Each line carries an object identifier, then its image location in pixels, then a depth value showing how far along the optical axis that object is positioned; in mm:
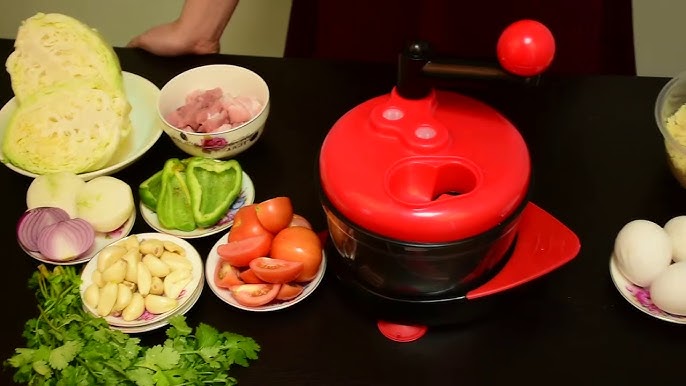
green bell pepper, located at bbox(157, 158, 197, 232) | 905
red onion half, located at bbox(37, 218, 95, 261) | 855
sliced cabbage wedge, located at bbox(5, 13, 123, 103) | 1046
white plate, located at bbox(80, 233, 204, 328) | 786
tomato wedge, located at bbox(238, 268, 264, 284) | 804
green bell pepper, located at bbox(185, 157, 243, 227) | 900
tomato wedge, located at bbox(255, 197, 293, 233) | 832
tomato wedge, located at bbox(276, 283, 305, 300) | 801
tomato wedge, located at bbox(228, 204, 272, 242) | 832
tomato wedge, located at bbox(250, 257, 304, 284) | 783
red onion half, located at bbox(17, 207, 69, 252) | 872
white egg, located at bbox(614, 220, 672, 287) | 786
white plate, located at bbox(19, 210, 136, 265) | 872
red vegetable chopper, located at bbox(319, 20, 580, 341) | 699
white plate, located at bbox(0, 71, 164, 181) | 977
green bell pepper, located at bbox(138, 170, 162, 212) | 934
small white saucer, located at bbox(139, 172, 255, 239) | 903
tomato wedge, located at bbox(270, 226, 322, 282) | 802
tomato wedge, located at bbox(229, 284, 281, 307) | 794
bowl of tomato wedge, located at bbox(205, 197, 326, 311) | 795
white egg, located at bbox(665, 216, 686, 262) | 802
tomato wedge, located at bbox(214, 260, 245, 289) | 815
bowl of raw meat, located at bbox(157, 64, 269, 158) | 972
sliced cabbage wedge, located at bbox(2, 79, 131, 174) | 959
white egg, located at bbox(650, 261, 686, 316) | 750
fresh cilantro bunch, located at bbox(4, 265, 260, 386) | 724
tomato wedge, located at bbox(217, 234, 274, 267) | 806
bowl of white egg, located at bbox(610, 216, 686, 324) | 759
